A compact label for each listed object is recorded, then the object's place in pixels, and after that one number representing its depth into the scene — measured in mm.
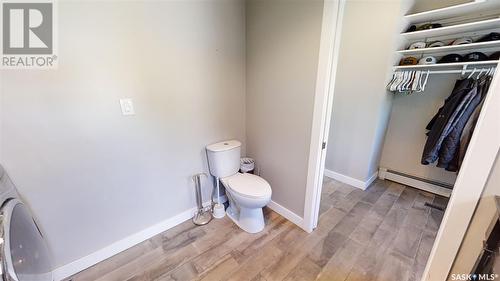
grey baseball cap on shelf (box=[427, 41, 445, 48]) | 1969
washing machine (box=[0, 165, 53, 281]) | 714
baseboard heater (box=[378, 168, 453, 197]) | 2289
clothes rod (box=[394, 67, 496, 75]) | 1838
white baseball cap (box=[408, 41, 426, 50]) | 2070
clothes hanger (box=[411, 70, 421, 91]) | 2100
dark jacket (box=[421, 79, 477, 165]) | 1755
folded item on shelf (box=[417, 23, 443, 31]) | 1969
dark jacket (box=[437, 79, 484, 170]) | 1727
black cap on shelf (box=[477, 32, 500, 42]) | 1694
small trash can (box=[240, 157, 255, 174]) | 2053
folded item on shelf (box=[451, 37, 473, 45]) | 1833
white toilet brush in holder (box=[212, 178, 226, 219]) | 1931
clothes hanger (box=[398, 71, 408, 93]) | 2146
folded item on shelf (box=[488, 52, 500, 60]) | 1754
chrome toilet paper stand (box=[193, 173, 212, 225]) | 1864
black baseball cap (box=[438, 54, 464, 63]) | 1888
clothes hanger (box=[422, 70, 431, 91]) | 2075
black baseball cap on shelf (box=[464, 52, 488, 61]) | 1792
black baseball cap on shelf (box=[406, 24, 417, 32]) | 2092
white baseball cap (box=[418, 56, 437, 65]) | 2012
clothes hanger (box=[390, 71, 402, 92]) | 2156
